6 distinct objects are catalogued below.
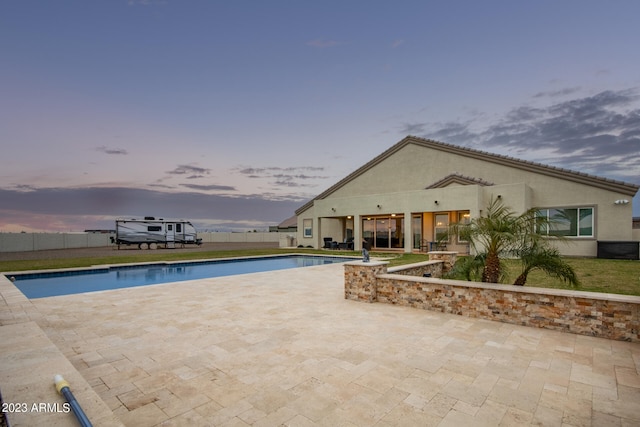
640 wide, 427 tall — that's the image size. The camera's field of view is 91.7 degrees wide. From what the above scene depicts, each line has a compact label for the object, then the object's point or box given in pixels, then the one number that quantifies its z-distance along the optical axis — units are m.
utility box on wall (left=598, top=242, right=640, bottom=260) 15.81
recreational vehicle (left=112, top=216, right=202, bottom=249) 28.56
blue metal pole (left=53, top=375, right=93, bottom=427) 2.25
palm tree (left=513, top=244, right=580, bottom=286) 6.00
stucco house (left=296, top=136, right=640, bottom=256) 17.36
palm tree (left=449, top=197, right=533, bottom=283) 6.38
